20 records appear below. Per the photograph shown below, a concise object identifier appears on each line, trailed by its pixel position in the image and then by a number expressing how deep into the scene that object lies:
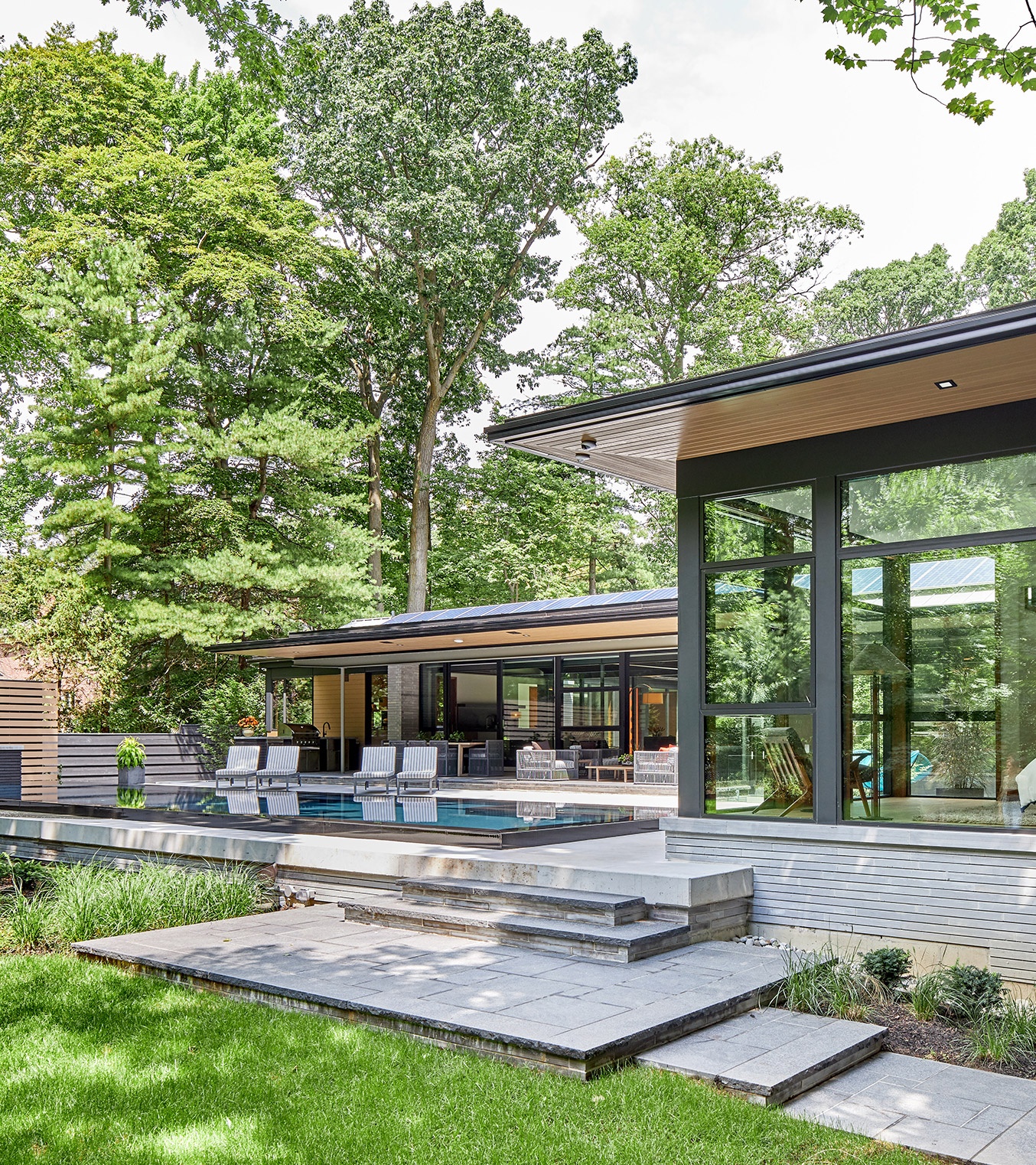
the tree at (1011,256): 30.08
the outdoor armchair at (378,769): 14.80
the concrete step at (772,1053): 4.28
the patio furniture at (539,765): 17.50
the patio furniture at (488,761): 18.86
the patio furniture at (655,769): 15.64
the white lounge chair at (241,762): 16.52
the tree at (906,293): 32.44
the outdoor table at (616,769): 16.61
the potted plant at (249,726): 21.48
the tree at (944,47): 7.25
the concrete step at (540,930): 6.16
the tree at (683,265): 27.70
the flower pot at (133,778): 17.55
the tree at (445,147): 25.84
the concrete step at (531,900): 6.54
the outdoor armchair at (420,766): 14.20
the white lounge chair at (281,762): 16.11
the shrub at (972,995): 5.30
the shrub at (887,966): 5.86
